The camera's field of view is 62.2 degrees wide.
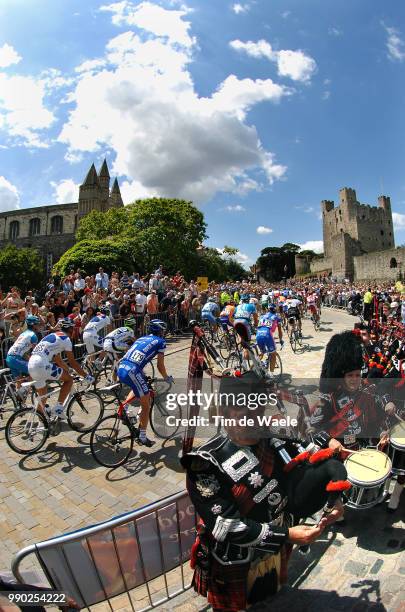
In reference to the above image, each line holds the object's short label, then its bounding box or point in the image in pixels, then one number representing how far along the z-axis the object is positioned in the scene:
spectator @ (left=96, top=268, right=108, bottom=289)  16.02
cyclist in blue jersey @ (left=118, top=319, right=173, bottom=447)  5.32
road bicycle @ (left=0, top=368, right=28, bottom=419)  6.62
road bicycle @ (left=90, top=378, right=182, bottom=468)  5.19
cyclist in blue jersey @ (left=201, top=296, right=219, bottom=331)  11.16
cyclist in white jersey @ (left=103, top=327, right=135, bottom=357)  8.05
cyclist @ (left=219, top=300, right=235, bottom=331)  10.98
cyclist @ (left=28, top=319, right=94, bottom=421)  5.87
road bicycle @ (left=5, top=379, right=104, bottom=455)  5.55
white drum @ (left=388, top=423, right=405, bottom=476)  3.49
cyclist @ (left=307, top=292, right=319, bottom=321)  15.82
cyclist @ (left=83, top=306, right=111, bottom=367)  8.45
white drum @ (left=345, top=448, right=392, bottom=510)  3.07
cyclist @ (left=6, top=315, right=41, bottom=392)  6.72
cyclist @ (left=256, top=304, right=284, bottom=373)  8.34
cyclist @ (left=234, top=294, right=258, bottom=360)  9.36
